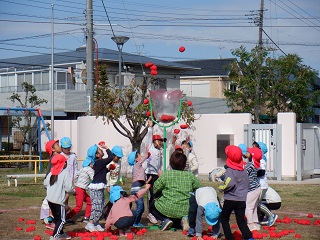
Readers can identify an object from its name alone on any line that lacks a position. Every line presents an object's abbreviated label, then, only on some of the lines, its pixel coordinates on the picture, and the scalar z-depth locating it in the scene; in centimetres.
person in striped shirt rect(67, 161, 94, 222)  1227
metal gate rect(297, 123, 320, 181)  2258
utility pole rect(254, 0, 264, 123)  3609
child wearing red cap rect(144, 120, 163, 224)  1303
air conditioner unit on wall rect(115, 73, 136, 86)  4165
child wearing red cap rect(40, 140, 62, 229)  1203
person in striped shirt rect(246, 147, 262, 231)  1117
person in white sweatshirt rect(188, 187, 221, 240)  1048
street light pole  2803
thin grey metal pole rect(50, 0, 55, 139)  3240
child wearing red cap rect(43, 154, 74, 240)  1045
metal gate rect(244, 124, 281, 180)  2244
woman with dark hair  1107
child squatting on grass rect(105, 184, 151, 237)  1093
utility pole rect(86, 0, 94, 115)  2698
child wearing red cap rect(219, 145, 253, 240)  999
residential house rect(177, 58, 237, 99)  5228
